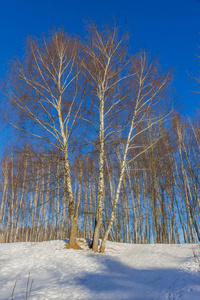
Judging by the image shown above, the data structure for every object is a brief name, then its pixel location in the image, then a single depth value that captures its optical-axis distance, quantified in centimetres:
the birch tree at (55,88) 853
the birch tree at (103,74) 940
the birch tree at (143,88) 949
